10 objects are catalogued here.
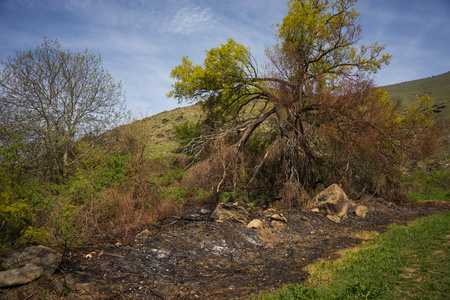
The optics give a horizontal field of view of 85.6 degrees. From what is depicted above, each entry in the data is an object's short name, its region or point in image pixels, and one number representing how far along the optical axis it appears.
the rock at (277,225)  9.09
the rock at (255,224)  8.98
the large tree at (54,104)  11.35
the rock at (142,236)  7.52
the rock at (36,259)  5.05
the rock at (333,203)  10.55
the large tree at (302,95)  12.00
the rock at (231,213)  9.34
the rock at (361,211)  10.89
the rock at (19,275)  4.45
